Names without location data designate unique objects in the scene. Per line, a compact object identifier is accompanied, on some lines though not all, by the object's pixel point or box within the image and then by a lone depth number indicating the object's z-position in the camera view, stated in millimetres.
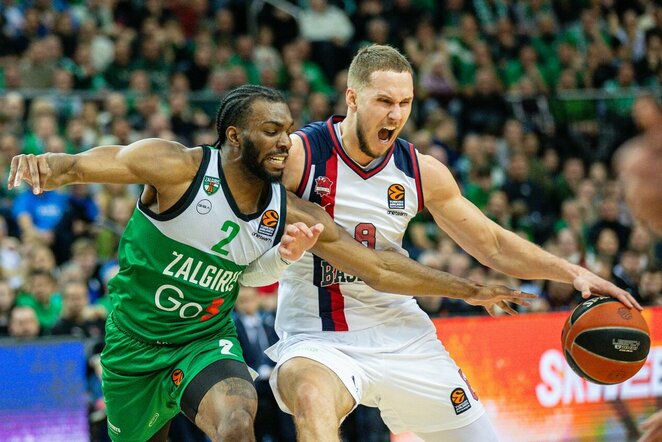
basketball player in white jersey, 5789
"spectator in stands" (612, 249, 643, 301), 11781
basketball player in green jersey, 5289
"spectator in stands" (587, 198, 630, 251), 13022
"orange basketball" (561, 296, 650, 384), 5699
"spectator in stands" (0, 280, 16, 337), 8969
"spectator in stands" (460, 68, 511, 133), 14438
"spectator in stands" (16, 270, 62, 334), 9352
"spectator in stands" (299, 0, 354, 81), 14719
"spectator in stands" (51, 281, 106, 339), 9156
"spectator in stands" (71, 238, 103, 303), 9930
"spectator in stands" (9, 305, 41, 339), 8836
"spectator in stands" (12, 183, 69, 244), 10500
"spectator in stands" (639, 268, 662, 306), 11531
